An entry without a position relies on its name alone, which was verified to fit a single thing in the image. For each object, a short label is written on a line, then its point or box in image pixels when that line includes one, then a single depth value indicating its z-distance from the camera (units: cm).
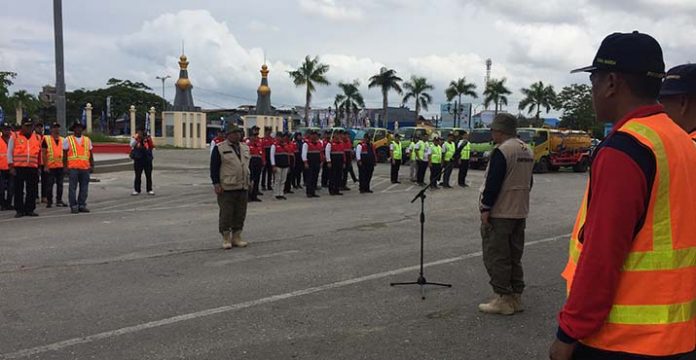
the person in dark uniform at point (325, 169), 1777
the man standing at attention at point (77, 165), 1266
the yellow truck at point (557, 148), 2872
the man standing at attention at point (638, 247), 198
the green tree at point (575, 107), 7333
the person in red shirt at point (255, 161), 1552
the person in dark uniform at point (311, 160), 1666
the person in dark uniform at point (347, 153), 1844
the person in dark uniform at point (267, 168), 1734
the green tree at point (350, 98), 7281
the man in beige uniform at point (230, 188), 875
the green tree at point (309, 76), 6281
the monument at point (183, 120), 5303
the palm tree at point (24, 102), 3189
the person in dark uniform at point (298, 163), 1845
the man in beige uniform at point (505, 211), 552
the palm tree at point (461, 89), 6981
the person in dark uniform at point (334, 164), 1747
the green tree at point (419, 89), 6831
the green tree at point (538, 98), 7781
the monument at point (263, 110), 5962
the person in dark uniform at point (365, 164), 1841
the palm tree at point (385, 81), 6438
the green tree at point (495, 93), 7175
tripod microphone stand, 630
